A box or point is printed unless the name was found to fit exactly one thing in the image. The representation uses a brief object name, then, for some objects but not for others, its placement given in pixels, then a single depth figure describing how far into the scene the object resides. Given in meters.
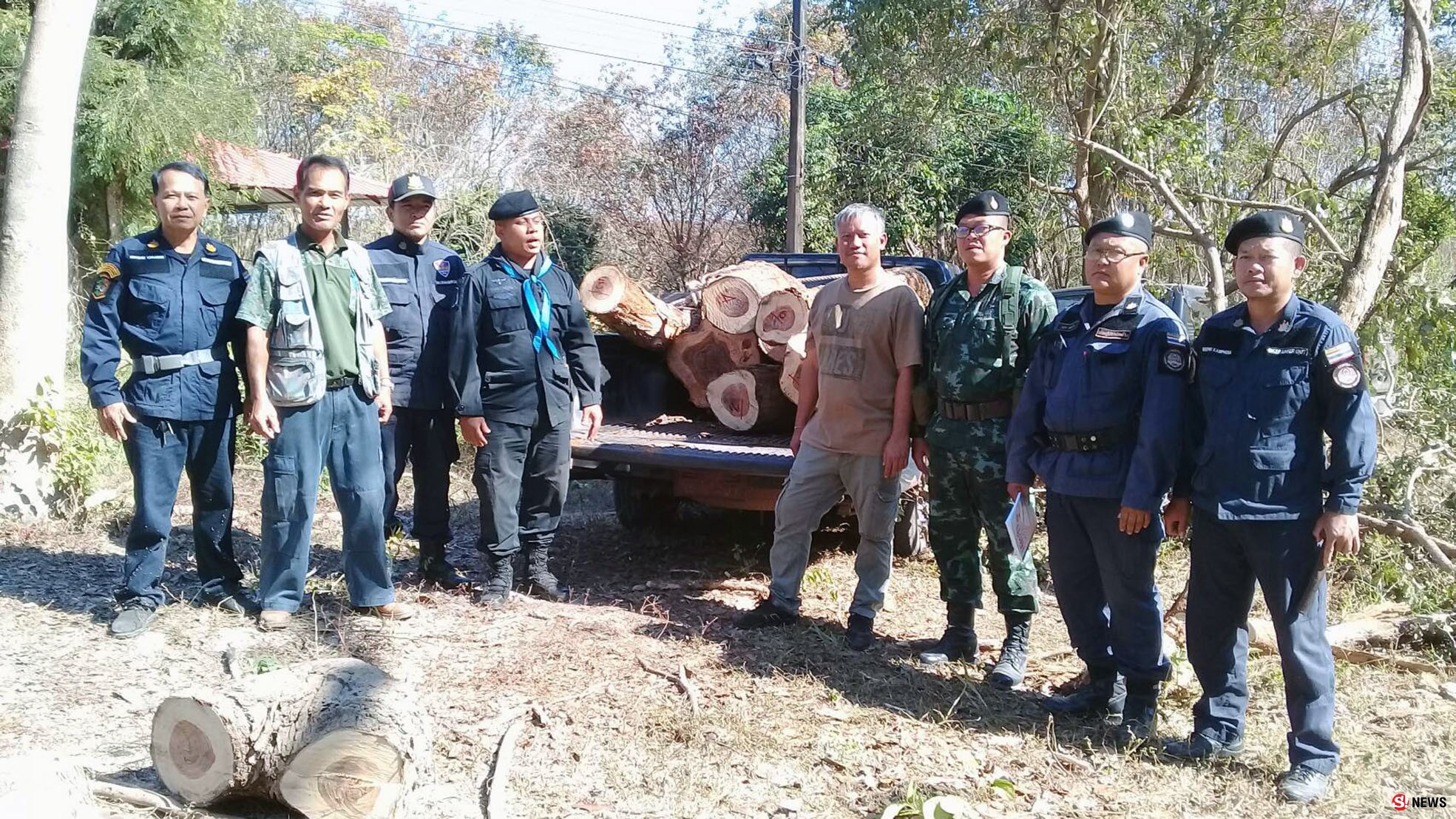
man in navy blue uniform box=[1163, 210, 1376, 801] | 3.19
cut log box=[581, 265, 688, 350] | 5.88
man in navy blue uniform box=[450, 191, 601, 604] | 4.77
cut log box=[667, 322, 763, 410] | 6.00
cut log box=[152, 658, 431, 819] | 2.84
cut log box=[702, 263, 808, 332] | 5.89
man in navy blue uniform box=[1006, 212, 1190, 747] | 3.54
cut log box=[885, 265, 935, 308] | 5.93
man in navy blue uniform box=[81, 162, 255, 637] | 4.26
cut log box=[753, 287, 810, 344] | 5.83
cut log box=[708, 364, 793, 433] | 5.98
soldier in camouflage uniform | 4.12
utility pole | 13.21
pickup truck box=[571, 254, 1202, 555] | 5.17
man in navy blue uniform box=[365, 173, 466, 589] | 5.18
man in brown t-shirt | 4.37
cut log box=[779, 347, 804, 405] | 5.59
